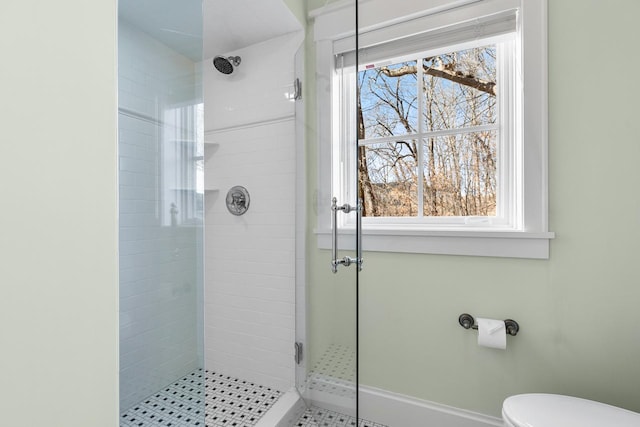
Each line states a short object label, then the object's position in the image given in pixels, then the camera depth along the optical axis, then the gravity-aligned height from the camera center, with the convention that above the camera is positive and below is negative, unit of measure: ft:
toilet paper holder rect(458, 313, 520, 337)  4.25 -1.59
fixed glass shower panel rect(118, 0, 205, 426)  2.00 +0.00
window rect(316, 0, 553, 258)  4.17 +1.23
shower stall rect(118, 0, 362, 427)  2.07 -0.23
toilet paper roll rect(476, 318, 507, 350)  4.09 -1.64
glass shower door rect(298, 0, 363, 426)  4.18 -0.23
